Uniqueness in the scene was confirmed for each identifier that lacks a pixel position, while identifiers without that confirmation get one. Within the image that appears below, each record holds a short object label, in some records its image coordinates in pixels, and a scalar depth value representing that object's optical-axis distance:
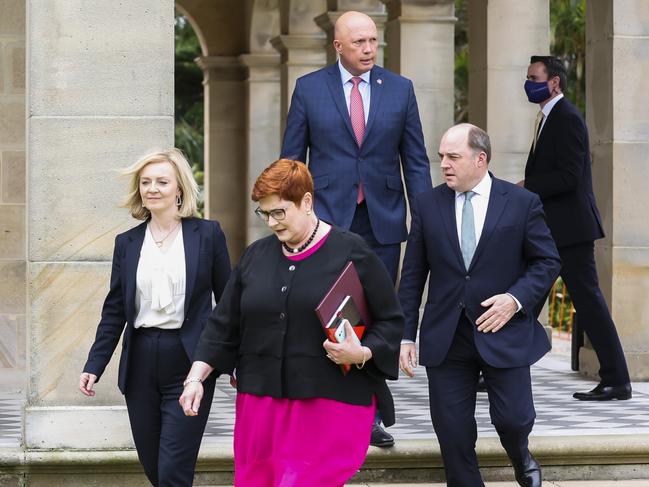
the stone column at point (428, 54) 15.84
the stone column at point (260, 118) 22.75
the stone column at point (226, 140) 23.75
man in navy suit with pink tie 7.88
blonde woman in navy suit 6.38
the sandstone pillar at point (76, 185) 7.88
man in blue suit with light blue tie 6.91
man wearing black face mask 10.04
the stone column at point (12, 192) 10.84
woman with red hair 5.63
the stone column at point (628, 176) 11.19
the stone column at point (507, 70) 14.99
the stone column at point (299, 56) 20.36
